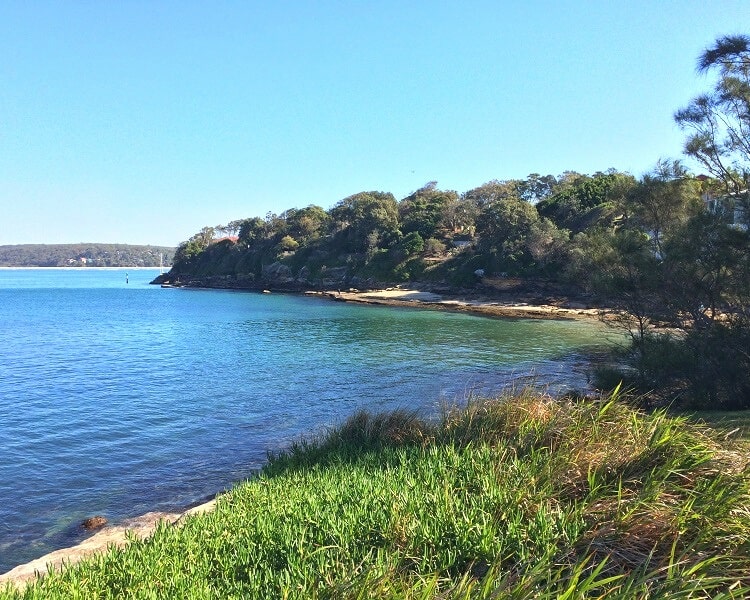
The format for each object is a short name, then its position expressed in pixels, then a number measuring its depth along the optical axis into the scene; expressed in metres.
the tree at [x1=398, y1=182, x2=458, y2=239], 81.69
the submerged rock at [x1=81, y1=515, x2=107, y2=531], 9.27
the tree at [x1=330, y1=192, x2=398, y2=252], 83.62
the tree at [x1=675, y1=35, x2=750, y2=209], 13.66
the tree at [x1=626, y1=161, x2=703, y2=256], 18.91
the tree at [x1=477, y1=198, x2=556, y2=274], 57.92
